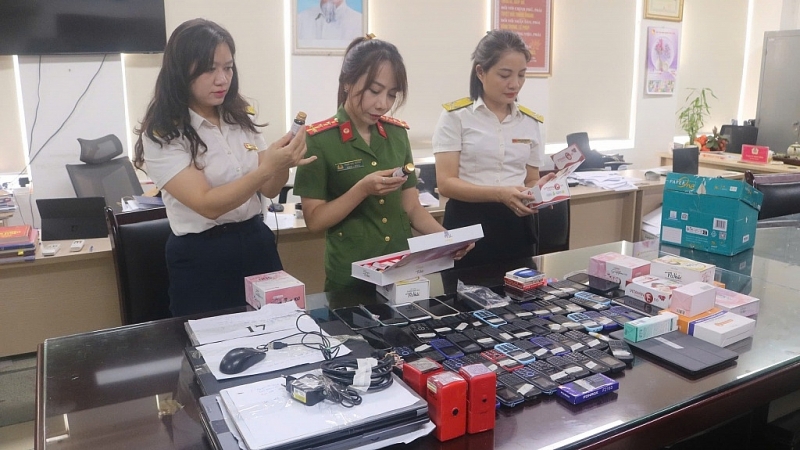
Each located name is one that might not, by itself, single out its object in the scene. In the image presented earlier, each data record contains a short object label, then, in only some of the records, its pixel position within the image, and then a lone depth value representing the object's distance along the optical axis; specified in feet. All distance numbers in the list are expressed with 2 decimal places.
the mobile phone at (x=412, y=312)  4.39
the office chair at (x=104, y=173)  11.34
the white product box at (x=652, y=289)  4.51
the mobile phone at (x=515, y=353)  3.69
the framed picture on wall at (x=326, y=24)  14.11
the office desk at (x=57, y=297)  7.07
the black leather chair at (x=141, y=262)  6.24
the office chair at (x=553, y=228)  8.27
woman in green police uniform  5.35
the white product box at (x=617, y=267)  5.01
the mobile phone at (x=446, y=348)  3.72
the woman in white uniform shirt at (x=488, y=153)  6.83
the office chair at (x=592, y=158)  15.49
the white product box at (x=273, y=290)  4.55
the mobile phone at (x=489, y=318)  4.27
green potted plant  19.80
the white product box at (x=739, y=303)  4.51
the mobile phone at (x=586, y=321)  4.18
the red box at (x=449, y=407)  2.93
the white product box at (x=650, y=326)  3.98
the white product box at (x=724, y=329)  4.00
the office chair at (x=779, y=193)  8.18
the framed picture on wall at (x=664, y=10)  19.06
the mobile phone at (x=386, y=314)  4.33
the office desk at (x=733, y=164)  14.42
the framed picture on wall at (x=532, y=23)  16.72
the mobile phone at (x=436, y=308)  4.48
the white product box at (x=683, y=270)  4.87
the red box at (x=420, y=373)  3.11
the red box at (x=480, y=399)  2.97
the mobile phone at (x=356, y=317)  4.29
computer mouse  3.47
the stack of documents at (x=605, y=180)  11.39
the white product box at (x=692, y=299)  4.28
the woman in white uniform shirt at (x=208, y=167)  5.01
